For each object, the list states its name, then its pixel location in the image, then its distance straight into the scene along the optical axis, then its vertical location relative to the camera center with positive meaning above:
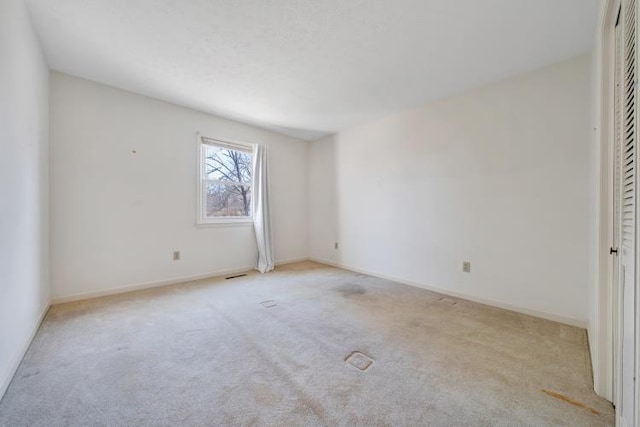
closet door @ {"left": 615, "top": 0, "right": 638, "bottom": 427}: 0.92 +0.04
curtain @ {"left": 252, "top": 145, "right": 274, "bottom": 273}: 4.12 +0.03
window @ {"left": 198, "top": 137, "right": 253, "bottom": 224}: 3.70 +0.48
